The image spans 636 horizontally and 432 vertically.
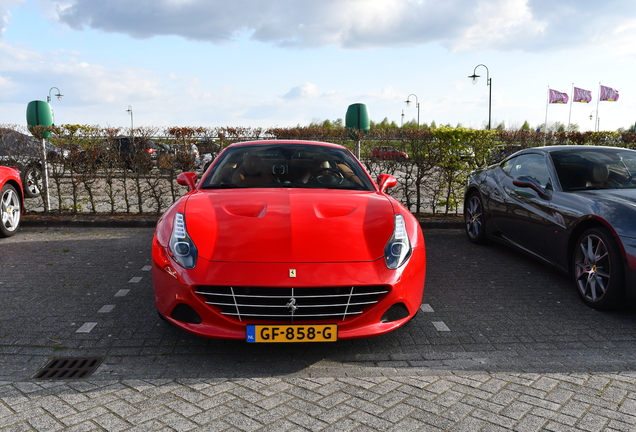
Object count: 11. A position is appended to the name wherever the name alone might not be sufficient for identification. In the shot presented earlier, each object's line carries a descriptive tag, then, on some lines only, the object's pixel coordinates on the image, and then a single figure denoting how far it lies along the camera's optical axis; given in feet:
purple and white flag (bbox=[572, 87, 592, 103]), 163.32
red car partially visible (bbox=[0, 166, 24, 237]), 25.57
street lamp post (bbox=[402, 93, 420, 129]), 216.90
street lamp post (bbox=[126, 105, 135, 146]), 31.63
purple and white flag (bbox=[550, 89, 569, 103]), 167.84
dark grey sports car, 14.47
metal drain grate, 10.88
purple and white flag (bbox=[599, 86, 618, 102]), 161.97
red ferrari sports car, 10.92
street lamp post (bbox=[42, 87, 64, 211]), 31.83
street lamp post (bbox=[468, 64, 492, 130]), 115.22
